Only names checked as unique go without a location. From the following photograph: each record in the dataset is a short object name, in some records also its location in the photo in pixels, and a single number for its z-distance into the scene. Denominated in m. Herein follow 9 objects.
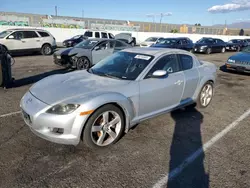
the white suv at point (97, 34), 19.53
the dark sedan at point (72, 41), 20.80
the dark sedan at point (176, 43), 16.02
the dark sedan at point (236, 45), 23.80
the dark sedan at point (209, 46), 19.52
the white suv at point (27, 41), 13.36
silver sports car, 2.98
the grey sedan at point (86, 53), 9.70
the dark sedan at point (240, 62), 9.40
